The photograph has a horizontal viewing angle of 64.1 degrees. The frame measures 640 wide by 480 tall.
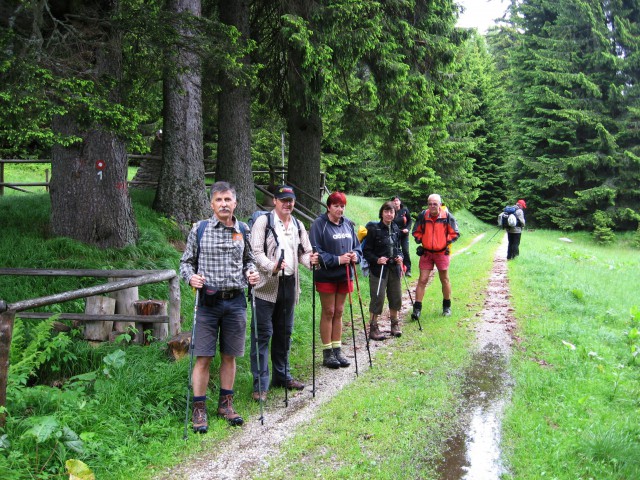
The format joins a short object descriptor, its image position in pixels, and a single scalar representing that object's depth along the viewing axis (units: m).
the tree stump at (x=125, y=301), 6.29
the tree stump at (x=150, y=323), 6.10
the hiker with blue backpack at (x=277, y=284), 5.37
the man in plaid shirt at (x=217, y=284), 4.73
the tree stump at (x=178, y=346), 5.83
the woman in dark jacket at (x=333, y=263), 6.18
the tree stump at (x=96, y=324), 5.94
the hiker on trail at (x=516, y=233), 14.76
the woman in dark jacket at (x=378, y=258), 7.78
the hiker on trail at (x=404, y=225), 11.61
